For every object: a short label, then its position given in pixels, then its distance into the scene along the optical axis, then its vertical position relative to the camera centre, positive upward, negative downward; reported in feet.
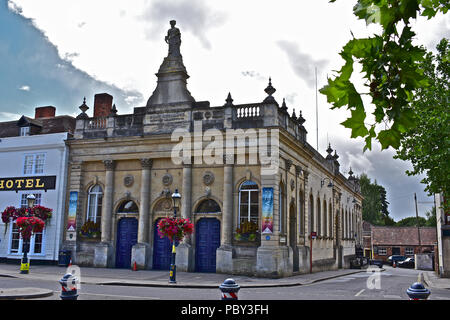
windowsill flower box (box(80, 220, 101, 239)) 89.25 +0.31
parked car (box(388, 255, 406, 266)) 191.91 -9.48
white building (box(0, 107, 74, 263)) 92.27 +11.23
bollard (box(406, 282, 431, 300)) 25.49 -3.21
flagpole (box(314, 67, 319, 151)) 127.34 +28.56
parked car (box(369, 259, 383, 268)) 166.15 -10.08
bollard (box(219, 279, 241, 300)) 27.35 -3.46
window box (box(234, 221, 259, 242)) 76.41 +0.34
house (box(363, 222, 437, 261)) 210.38 -2.15
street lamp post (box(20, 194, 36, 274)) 72.75 -5.13
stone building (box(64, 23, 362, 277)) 78.18 +9.73
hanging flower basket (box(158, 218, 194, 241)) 66.54 +0.75
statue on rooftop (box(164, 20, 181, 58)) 92.32 +39.94
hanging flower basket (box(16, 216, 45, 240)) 75.66 +0.94
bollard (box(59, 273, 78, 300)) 27.19 -3.57
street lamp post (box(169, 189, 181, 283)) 64.13 -5.54
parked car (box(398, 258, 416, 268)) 176.65 -10.73
